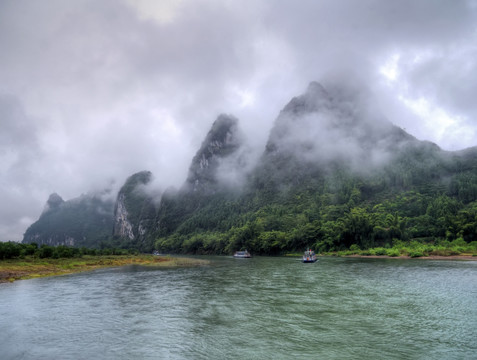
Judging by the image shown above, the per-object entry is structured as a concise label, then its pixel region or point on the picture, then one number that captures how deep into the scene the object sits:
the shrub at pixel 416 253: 66.53
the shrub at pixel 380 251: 77.45
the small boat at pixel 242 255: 97.38
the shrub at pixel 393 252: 71.38
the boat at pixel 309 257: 62.51
